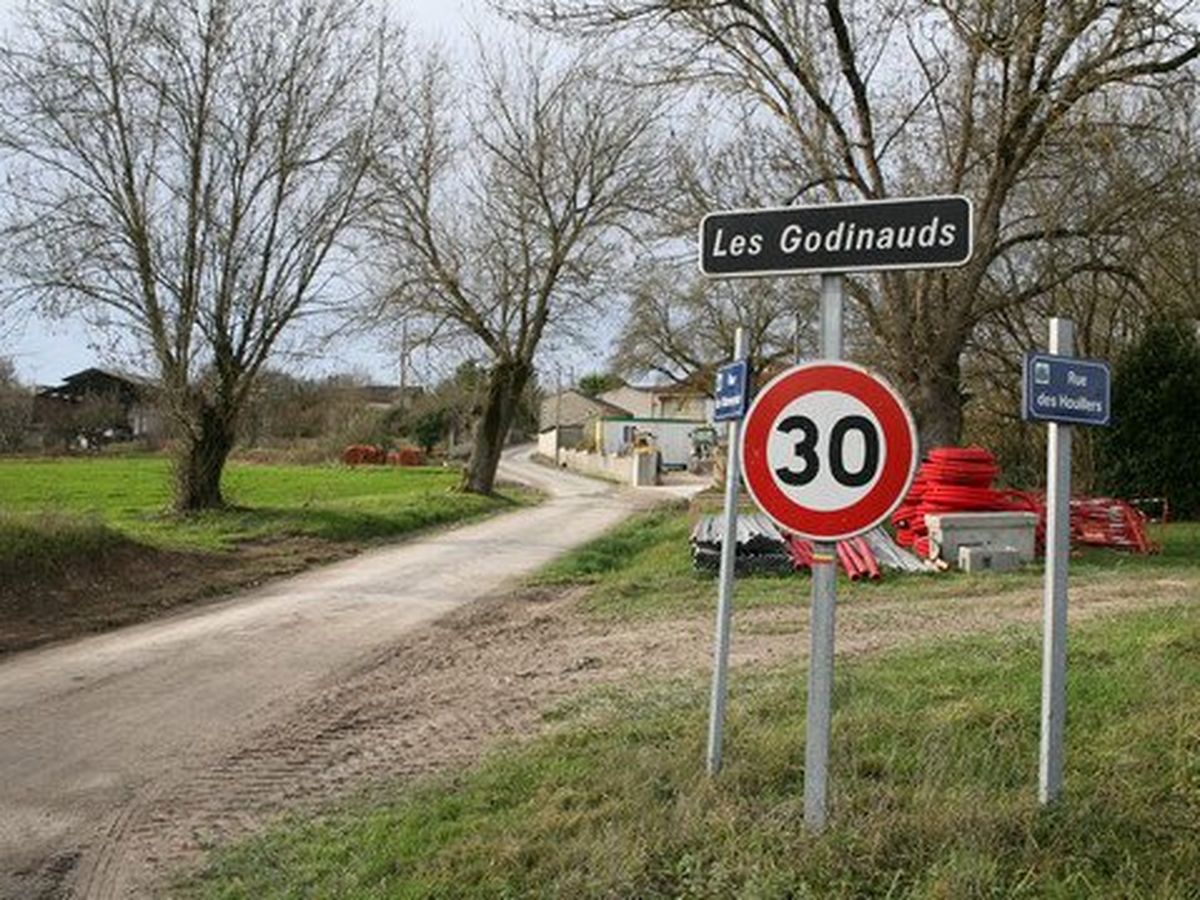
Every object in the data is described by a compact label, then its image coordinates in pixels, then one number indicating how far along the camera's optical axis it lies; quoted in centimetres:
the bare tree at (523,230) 3147
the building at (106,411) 6588
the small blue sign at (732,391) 537
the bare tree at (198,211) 2022
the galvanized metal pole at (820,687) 412
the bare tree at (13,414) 6025
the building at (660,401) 5595
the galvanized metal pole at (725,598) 504
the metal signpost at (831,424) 396
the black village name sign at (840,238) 405
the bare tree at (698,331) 4016
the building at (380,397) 7350
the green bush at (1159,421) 2841
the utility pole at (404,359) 3212
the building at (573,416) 8818
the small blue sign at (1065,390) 452
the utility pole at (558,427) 8031
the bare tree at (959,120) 1669
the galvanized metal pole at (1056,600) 440
